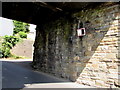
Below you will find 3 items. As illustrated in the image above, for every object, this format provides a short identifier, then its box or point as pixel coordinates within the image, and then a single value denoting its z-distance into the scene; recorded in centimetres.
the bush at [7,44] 1238
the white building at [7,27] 1481
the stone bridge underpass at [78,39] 327
